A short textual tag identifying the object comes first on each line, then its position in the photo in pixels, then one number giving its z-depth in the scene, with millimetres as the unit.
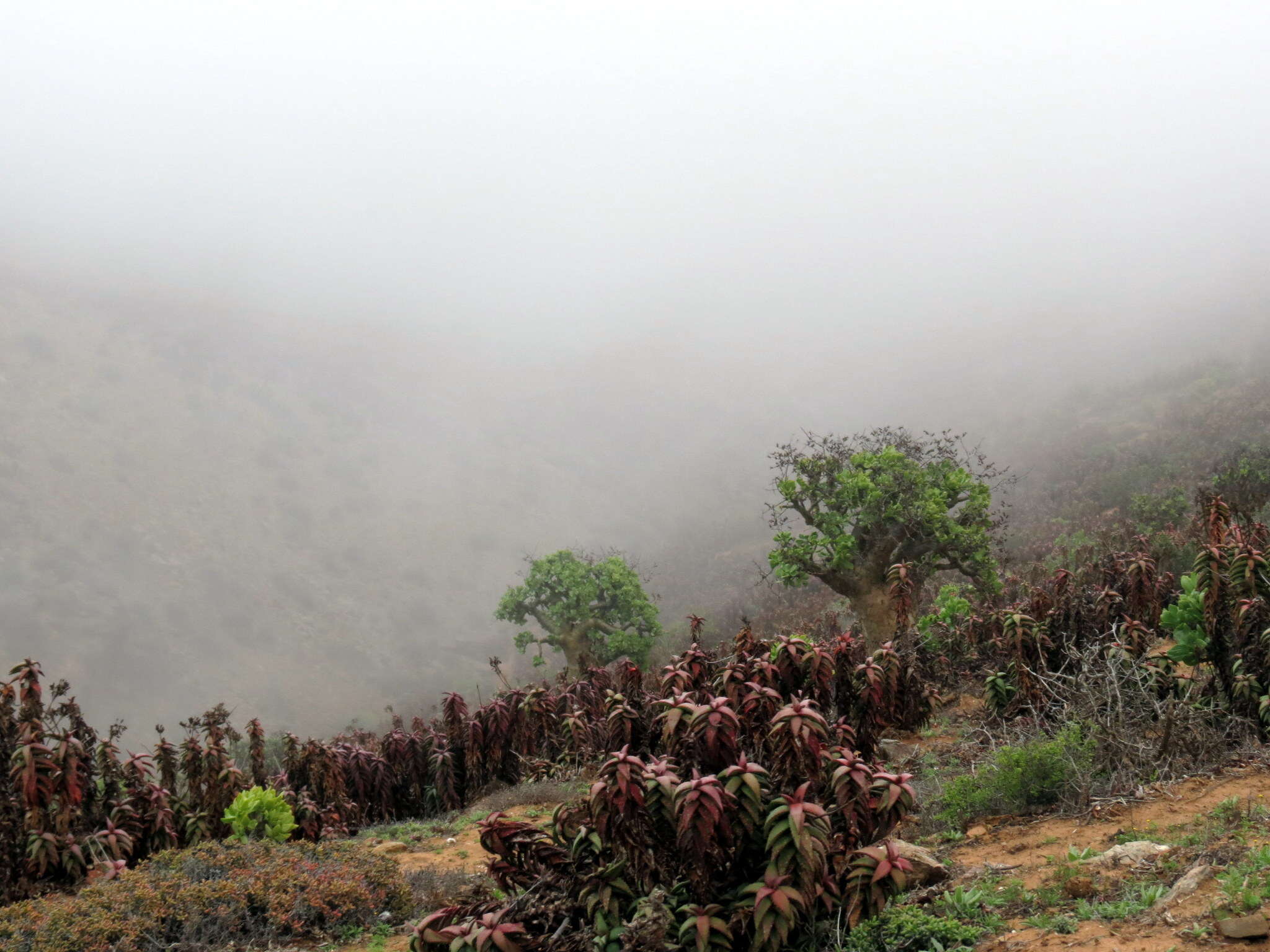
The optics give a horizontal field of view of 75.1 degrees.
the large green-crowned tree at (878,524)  14531
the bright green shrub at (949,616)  11719
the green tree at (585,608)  23719
